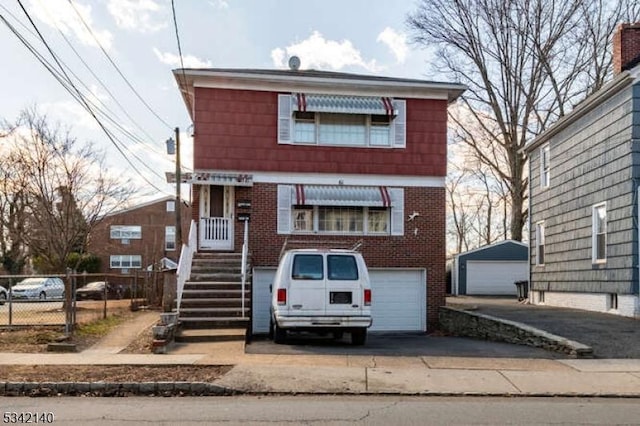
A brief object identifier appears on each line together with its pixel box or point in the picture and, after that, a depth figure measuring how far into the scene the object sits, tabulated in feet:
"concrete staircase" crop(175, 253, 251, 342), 46.19
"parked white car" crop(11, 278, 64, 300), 102.36
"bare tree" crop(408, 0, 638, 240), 109.19
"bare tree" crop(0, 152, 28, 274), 95.43
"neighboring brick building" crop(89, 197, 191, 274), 181.98
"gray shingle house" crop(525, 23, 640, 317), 52.90
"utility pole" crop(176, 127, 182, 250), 70.91
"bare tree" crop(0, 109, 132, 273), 78.59
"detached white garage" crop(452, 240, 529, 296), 115.44
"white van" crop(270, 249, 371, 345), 42.98
